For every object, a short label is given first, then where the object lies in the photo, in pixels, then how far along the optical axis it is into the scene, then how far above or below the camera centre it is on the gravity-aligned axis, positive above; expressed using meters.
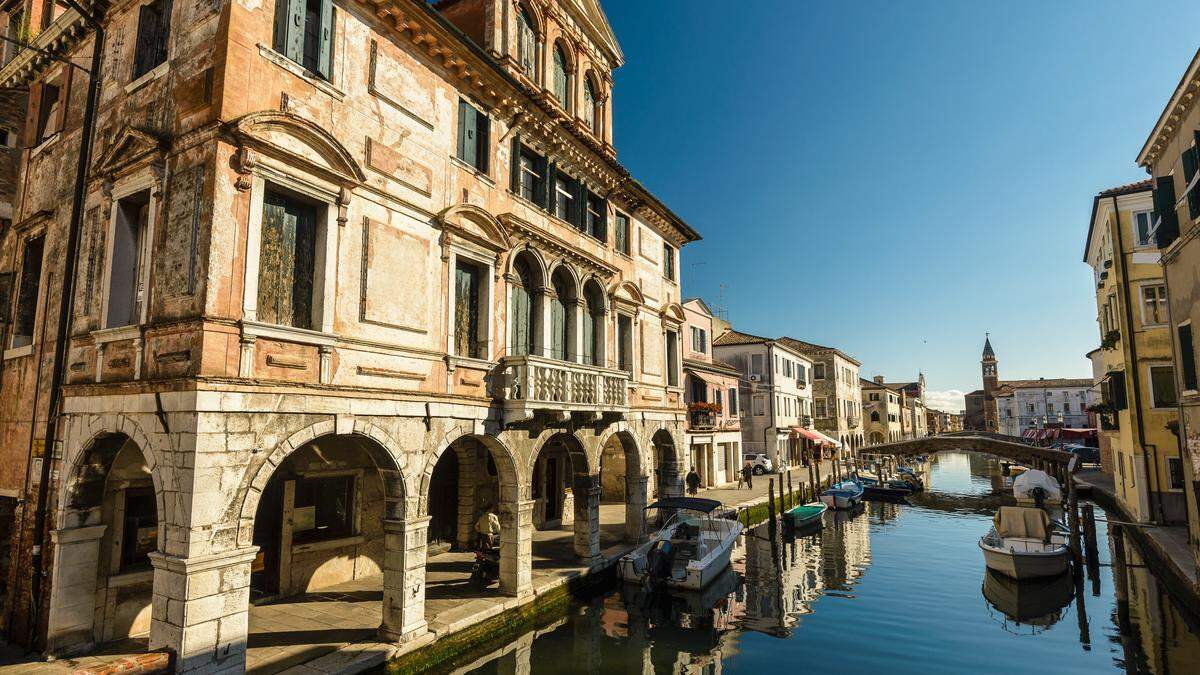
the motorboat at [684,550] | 16.33 -3.77
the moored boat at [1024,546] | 18.23 -4.04
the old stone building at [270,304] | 8.48 +2.07
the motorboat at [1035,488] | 32.50 -3.75
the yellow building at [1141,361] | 21.31 +2.18
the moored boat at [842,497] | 33.16 -4.30
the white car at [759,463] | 39.38 -2.85
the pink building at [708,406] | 30.97 +0.74
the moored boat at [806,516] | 25.98 -4.28
